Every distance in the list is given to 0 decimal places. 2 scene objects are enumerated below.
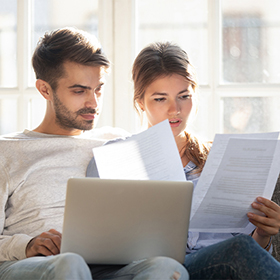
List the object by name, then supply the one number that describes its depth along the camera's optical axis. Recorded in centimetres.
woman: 238
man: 244
